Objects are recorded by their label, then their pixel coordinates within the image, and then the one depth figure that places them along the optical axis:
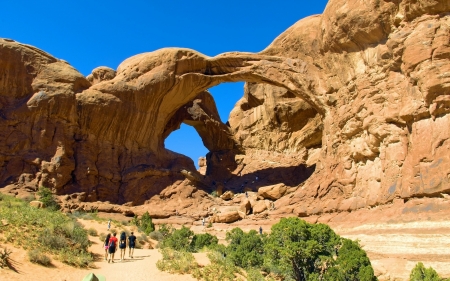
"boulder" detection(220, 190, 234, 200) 29.98
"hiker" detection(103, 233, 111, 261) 13.65
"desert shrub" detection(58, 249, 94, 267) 11.23
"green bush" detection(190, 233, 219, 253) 17.59
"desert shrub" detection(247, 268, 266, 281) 11.48
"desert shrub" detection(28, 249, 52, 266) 10.16
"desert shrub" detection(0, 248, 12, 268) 8.77
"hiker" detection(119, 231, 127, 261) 13.61
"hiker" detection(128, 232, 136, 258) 14.38
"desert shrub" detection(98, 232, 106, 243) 17.52
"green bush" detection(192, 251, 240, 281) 11.08
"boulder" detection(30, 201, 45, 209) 20.53
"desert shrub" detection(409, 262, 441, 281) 9.93
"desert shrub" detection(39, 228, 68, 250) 11.82
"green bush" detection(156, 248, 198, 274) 11.48
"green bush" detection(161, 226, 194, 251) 17.40
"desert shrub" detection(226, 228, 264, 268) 14.31
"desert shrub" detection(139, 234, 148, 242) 19.28
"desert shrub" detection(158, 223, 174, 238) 21.62
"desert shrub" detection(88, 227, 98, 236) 18.01
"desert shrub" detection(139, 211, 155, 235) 22.06
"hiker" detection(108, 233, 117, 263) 12.84
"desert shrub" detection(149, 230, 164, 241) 20.88
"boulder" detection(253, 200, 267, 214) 25.42
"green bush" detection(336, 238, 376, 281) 10.73
